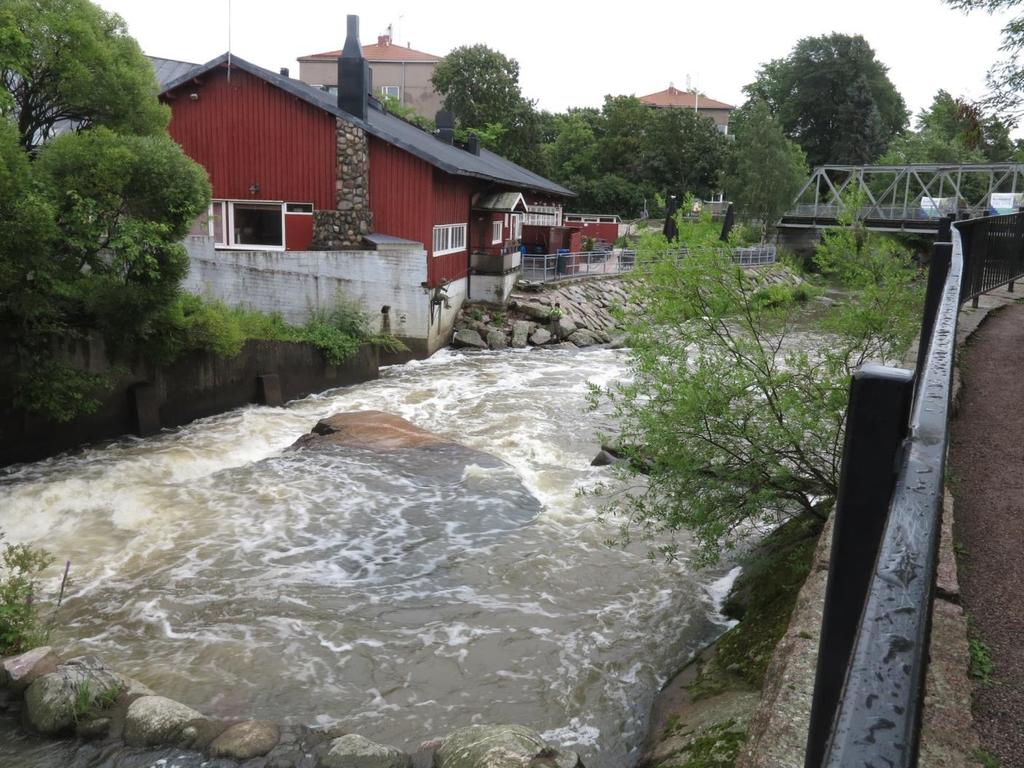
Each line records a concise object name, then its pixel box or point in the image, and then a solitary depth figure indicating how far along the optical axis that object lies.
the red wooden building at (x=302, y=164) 23.09
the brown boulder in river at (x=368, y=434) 14.29
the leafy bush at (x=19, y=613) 7.22
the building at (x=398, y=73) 69.56
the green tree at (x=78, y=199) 11.45
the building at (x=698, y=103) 85.56
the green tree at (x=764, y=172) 51.34
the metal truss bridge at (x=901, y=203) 44.31
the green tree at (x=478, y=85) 51.00
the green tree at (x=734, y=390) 7.84
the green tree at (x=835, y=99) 63.47
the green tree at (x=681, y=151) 57.09
